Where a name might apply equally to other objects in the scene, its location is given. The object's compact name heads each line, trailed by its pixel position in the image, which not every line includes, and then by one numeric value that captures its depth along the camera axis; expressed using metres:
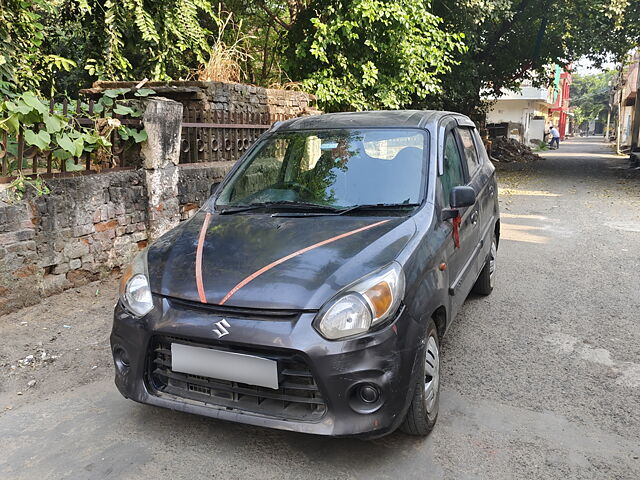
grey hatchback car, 2.50
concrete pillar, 6.02
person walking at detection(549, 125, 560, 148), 37.94
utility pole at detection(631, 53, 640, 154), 26.09
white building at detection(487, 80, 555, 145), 40.03
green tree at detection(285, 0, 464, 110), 10.49
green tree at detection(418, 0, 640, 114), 14.74
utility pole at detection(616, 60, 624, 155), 29.75
